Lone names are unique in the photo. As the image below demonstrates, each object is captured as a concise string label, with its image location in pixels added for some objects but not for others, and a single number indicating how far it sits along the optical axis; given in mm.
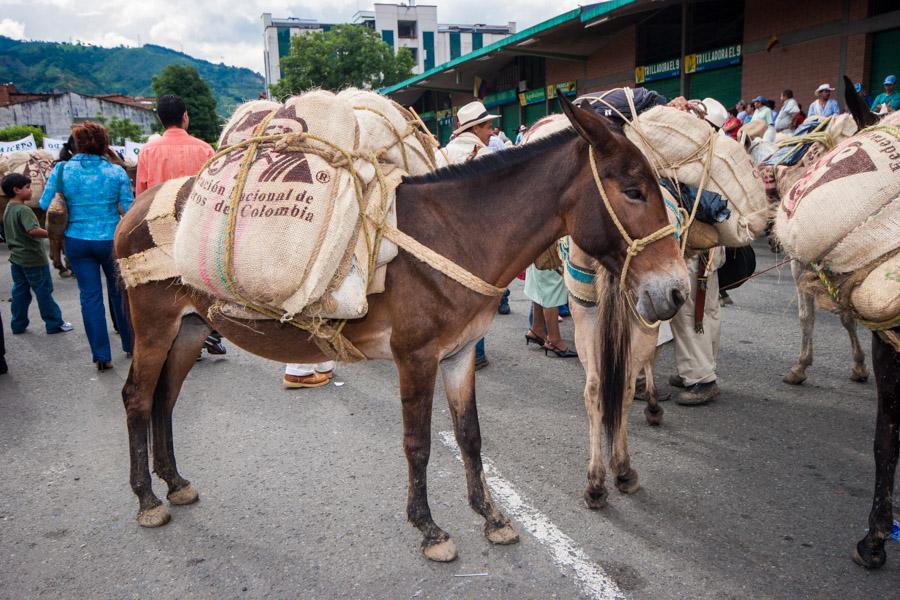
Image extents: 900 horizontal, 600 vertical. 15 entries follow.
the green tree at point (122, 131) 46500
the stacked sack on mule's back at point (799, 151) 3982
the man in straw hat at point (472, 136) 5730
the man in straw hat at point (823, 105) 10328
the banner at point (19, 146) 17016
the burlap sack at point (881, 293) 2240
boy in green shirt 7059
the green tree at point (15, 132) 30281
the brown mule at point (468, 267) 2377
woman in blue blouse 5254
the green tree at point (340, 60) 40344
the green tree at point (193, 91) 51844
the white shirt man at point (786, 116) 10984
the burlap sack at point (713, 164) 3312
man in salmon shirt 4523
